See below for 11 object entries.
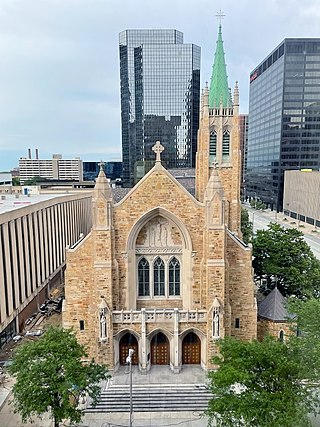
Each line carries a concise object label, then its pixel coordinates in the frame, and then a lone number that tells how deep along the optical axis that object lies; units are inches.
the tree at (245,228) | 2004.2
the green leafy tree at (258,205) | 4756.4
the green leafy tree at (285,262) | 1328.7
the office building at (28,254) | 1104.1
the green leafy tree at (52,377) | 650.2
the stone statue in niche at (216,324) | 894.4
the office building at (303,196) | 3356.3
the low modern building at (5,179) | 4269.2
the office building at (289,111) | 4190.5
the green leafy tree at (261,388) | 583.8
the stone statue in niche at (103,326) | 896.9
